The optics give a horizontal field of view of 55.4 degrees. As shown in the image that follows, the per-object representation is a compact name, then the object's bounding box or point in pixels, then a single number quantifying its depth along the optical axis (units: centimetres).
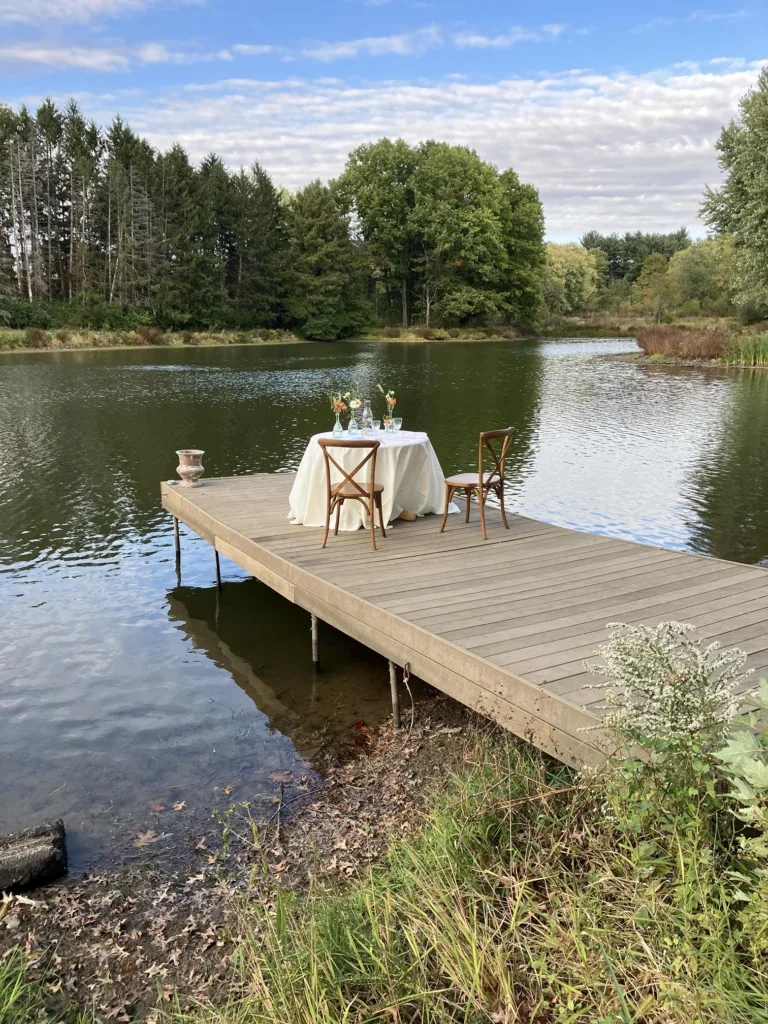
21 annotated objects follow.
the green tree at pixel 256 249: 4719
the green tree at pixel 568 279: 6812
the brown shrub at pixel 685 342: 2933
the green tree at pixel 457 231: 5022
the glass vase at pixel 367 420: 694
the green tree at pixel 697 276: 5166
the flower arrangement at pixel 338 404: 683
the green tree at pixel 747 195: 2438
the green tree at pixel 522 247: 5434
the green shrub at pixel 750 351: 2639
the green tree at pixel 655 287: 5409
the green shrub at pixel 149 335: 4022
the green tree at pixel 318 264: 4841
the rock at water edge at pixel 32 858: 329
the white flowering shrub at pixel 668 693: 229
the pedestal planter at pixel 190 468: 869
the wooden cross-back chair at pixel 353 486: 605
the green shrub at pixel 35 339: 3494
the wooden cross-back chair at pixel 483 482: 623
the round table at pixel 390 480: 669
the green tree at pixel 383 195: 5050
